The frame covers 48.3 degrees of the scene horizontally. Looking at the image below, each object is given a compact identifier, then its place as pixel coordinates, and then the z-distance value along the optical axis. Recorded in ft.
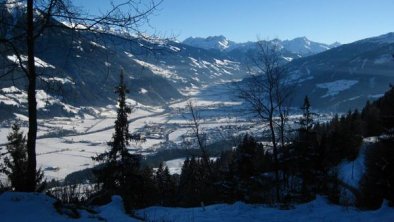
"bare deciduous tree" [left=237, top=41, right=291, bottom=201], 63.21
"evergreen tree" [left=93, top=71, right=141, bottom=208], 86.63
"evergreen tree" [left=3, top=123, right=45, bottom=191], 82.58
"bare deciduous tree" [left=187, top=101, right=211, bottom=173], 84.06
